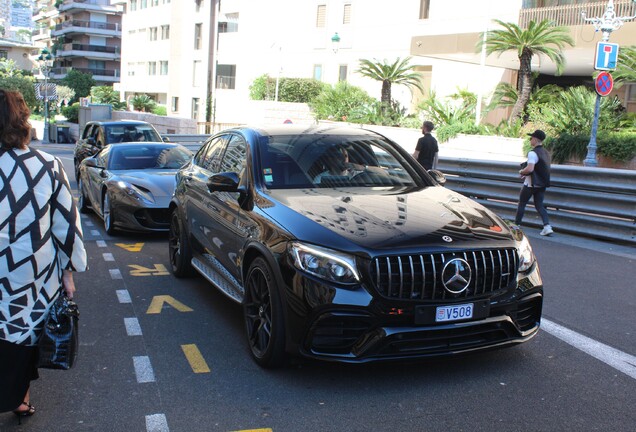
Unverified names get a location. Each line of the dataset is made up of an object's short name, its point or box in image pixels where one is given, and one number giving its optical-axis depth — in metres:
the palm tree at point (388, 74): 32.22
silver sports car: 10.12
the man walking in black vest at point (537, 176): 10.66
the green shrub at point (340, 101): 34.31
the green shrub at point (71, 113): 61.03
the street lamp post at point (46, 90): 45.59
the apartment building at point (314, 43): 27.91
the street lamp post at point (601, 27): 16.94
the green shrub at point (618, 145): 20.09
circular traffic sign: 15.78
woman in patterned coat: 3.58
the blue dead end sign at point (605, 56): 15.86
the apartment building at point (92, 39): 103.12
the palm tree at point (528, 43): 23.48
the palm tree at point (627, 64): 21.89
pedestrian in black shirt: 13.42
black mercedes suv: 4.34
